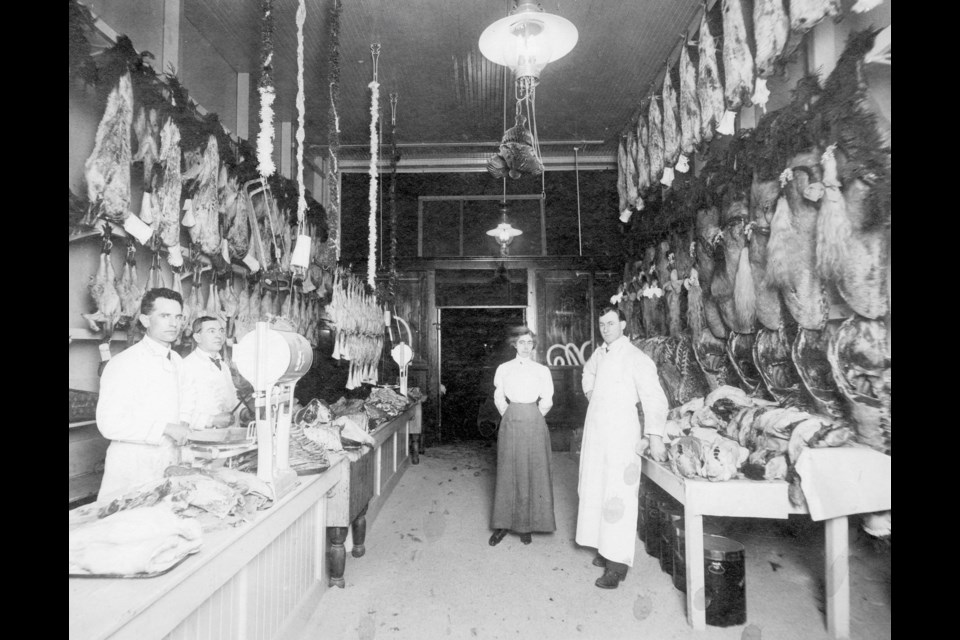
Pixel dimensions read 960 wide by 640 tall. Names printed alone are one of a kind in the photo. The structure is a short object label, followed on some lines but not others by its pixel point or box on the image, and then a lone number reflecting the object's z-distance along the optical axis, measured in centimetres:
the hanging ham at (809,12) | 309
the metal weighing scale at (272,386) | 255
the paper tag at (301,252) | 384
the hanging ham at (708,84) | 448
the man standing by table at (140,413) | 275
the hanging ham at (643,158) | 638
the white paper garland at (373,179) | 575
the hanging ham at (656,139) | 588
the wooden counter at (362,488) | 340
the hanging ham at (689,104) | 491
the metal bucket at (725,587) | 315
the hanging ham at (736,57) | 393
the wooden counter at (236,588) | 141
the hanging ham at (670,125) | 543
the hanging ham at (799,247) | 321
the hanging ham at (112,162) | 318
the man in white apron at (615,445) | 373
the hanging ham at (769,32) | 347
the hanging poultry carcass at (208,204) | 425
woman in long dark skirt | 456
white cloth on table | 281
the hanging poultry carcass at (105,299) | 336
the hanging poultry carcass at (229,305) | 484
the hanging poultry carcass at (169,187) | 382
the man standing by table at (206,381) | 362
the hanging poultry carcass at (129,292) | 352
